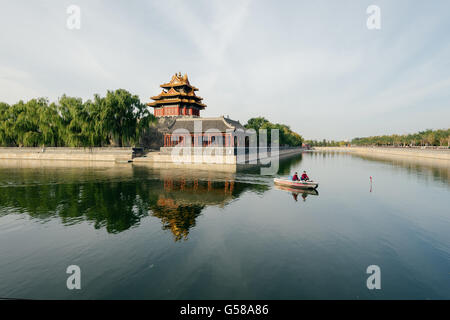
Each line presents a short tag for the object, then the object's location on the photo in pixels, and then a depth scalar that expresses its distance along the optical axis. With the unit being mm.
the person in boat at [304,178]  20858
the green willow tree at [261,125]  67500
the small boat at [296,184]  20484
